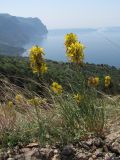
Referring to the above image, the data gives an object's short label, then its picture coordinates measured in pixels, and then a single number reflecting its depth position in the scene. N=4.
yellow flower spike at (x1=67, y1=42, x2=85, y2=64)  1.70
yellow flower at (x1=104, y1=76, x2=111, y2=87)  2.88
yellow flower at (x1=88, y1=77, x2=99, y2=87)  2.14
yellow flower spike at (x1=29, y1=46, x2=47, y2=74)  1.67
